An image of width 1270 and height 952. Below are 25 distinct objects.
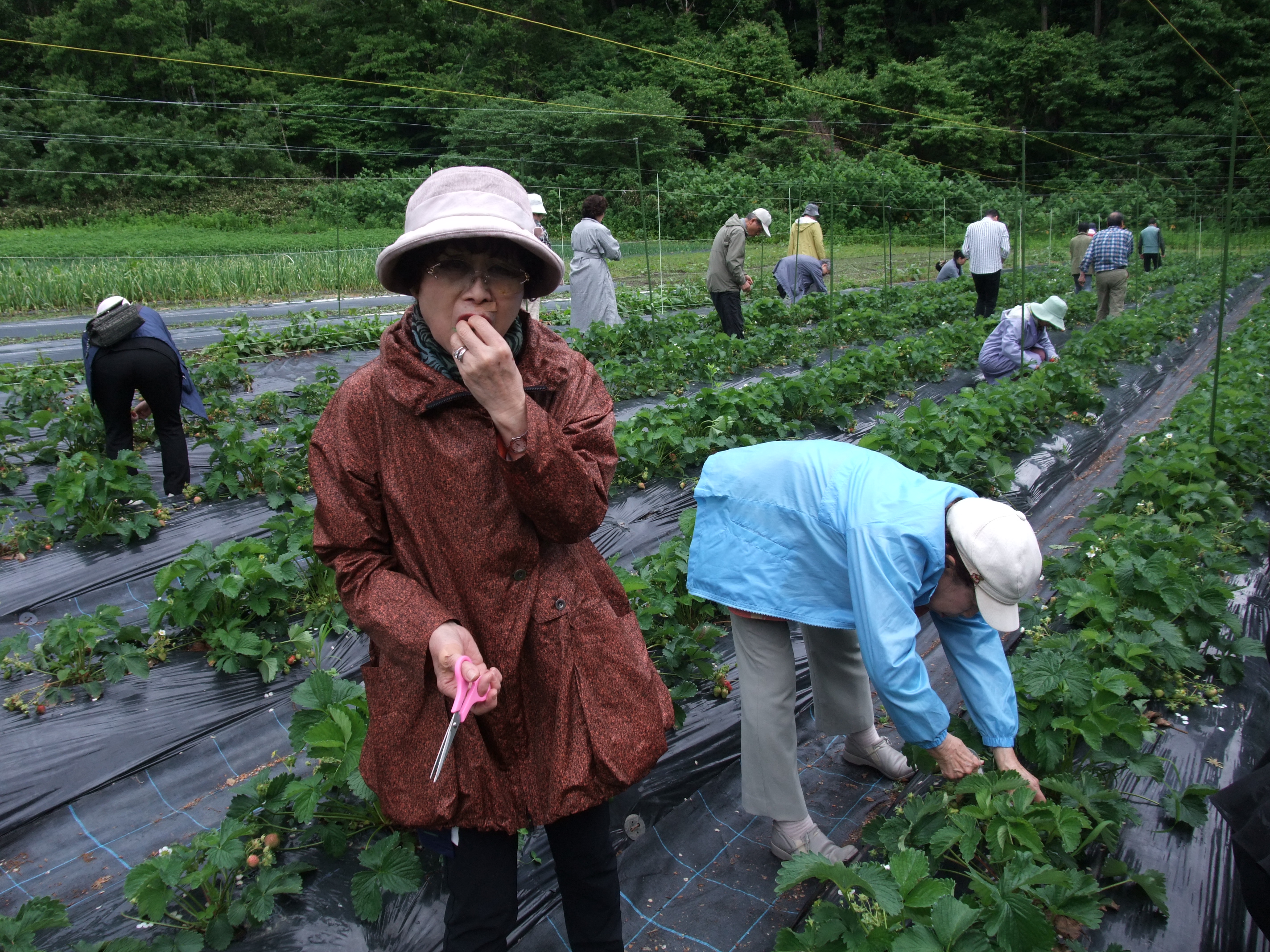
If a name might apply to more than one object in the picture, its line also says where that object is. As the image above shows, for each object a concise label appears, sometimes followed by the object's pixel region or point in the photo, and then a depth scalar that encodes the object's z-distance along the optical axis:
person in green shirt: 13.70
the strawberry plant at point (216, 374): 6.77
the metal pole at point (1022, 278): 6.10
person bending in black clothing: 4.56
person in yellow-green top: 10.73
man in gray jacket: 8.68
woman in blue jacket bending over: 1.81
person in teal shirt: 17.89
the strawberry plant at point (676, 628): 2.94
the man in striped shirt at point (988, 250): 10.21
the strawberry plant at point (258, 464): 4.67
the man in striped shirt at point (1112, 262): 10.66
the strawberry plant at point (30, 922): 1.80
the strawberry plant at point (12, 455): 5.02
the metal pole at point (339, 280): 10.64
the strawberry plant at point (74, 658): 3.03
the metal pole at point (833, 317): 7.80
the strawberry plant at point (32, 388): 6.11
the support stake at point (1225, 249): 4.30
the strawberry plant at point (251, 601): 3.16
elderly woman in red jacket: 1.39
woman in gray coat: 8.25
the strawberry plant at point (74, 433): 5.26
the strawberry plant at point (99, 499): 4.15
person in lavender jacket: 6.80
